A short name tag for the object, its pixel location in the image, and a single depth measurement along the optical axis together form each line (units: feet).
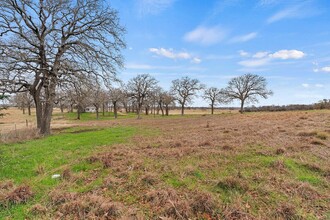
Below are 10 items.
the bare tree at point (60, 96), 52.44
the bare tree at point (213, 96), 190.00
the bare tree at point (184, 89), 180.14
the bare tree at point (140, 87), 140.46
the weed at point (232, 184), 14.29
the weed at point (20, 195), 13.10
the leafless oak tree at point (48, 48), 42.10
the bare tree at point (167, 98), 181.98
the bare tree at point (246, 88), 162.20
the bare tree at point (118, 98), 137.59
